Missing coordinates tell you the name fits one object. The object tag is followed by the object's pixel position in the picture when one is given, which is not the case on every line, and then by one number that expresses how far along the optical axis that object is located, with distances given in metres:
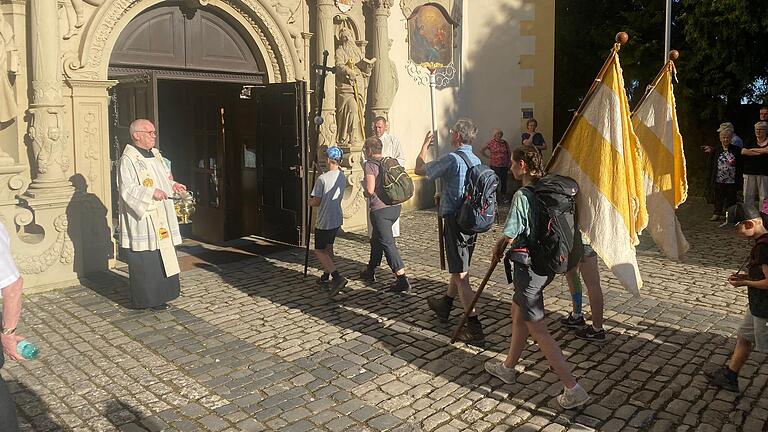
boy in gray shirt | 6.80
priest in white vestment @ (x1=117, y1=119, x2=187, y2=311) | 6.14
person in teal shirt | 4.12
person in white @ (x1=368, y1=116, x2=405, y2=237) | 8.84
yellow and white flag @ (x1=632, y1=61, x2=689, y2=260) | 5.76
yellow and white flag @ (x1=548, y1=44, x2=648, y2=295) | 4.57
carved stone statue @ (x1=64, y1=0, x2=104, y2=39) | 7.41
